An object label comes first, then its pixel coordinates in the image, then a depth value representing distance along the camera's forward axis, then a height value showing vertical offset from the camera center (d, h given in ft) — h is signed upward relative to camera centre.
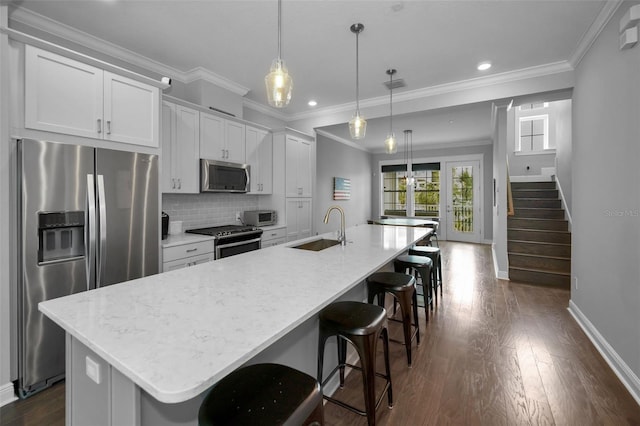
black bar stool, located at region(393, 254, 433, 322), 9.66 -1.83
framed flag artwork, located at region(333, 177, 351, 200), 24.69 +1.83
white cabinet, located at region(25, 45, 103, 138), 6.80 +2.80
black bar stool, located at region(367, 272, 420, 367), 7.20 -1.95
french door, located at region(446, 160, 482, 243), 27.32 +0.84
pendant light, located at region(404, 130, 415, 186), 28.81 +5.06
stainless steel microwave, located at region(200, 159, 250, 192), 11.78 +1.41
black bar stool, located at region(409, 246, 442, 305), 11.63 -1.75
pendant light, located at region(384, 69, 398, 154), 12.15 +2.85
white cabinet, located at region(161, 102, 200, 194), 10.61 +2.26
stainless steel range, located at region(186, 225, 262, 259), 11.14 -1.12
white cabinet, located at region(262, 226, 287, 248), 13.74 -1.26
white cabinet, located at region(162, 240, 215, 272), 9.42 -1.50
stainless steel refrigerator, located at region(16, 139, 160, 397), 6.55 -0.53
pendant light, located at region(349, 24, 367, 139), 9.71 +2.77
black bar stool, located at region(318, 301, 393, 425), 4.99 -2.09
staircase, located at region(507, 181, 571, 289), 14.74 -1.73
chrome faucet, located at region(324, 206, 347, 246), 8.57 -0.85
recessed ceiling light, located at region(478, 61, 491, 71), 11.38 +5.58
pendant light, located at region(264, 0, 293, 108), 6.10 +2.61
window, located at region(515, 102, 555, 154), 23.98 +6.56
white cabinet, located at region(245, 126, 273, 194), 14.20 +2.53
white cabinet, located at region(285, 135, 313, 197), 15.62 +2.36
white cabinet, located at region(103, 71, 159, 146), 8.14 +2.85
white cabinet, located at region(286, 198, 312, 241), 15.71 -0.44
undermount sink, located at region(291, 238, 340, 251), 9.12 -1.07
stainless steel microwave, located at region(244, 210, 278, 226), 14.08 -0.34
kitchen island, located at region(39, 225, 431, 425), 2.67 -1.31
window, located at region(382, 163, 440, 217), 29.35 +1.92
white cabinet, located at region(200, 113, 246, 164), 11.94 +3.00
